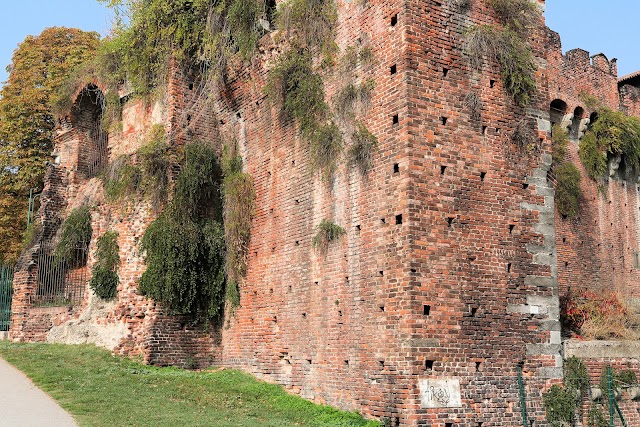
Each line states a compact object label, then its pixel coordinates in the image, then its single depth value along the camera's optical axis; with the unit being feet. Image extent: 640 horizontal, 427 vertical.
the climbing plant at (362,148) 35.60
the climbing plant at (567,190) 64.08
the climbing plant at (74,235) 55.62
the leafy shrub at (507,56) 36.63
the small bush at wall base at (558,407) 34.35
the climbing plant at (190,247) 45.39
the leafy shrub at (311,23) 40.19
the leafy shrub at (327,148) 37.88
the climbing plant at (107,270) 48.65
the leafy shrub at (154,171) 47.83
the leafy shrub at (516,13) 38.40
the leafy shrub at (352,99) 36.55
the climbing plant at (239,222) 45.83
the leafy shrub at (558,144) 65.00
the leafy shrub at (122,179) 48.55
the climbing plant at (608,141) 67.15
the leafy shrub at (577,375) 36.04
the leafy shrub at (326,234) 37.05
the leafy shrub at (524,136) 37.42
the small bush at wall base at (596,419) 35.68
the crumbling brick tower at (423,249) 32.30
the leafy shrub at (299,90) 39.96
